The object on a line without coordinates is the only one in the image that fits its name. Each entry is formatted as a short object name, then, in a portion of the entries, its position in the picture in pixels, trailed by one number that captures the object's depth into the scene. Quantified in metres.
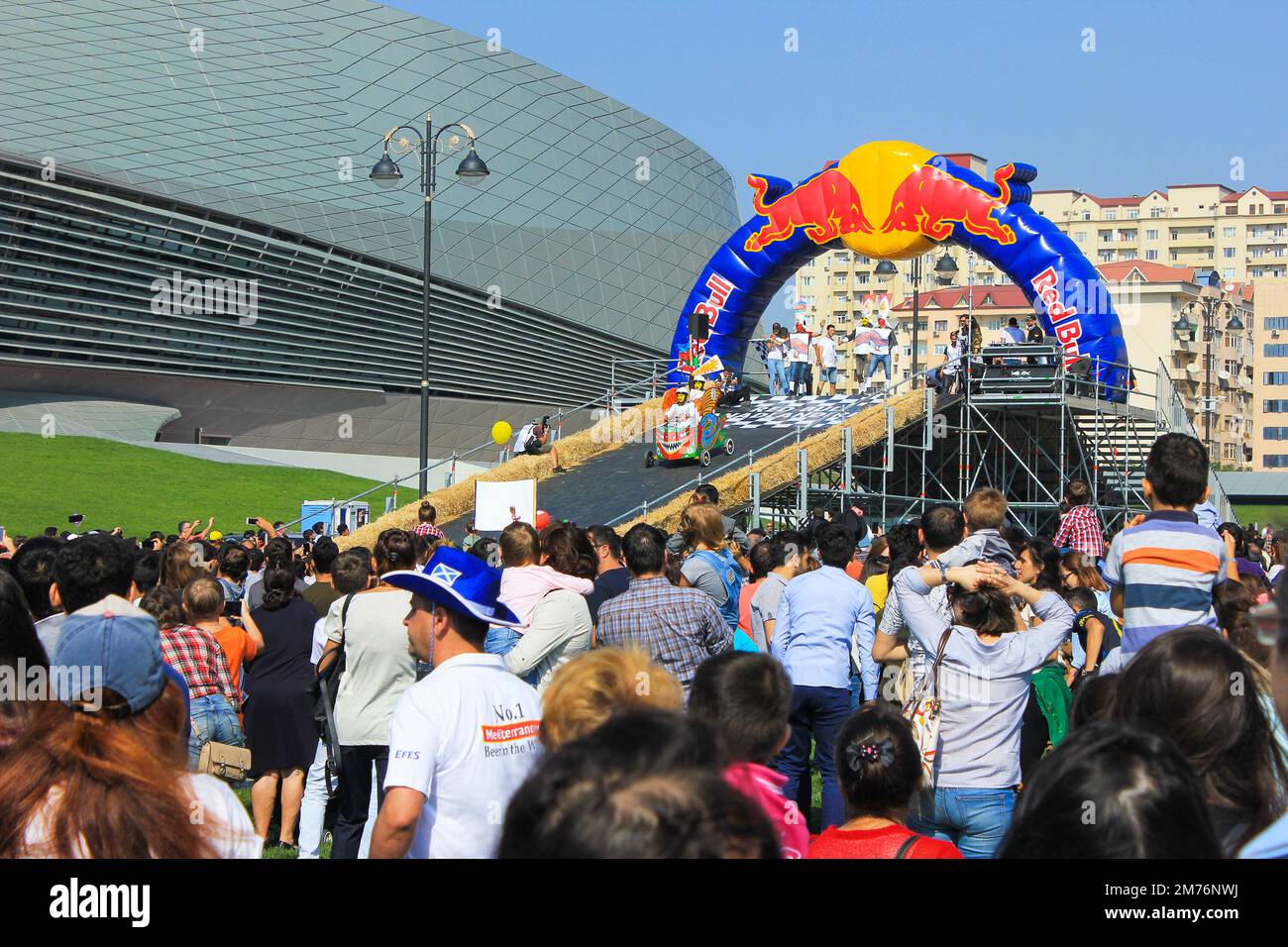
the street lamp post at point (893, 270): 31.26
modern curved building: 44.59
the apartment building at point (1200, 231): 131.12
